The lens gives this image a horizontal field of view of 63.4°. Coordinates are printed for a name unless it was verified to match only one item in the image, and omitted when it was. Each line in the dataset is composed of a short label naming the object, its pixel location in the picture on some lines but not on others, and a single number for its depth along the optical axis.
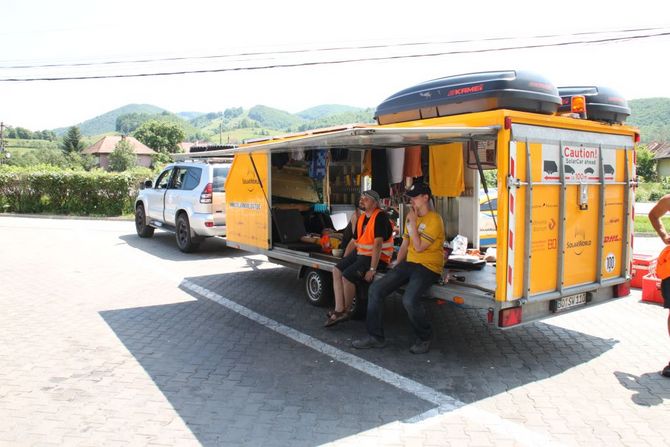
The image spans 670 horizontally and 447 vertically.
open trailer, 4.93
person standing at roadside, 5.04
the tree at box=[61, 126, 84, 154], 96.00
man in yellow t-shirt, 5.49
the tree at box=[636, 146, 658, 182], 60.32
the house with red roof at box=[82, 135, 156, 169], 100.88
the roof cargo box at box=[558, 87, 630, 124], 6.13
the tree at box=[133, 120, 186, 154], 123.25
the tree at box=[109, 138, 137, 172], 81.44
